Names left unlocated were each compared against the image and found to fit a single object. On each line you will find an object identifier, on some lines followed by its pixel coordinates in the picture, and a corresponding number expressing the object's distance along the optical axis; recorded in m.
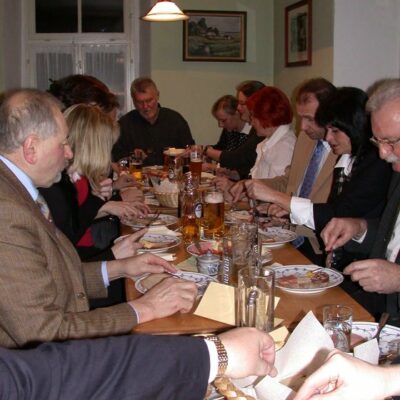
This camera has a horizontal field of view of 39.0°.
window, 6.38
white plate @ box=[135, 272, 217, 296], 1.73
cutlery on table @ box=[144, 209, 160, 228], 2.60
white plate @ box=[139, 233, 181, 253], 2.20
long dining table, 1.46
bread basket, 3.04
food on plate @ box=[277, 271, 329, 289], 1.70
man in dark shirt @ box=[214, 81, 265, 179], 4.50
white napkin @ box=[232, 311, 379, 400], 1.07
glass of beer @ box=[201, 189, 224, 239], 2.35
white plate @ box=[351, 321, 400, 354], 1.33
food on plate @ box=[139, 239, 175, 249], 2.19
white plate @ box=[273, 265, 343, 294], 1.67
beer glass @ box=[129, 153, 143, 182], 4.10
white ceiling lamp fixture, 4.25
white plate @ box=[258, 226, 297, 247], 2.22
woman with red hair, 3.92
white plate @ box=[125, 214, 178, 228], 2.59
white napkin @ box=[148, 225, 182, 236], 2.42
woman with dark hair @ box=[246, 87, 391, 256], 2.58
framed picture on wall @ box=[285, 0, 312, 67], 4.79
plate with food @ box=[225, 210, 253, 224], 2.58
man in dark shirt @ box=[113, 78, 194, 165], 5.33
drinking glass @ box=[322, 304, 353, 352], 1.24
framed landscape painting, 5.87
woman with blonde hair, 2.46
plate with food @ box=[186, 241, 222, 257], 2.04
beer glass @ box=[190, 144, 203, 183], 3.68
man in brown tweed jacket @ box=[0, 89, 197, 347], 1.32
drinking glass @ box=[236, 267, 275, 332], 1.39
